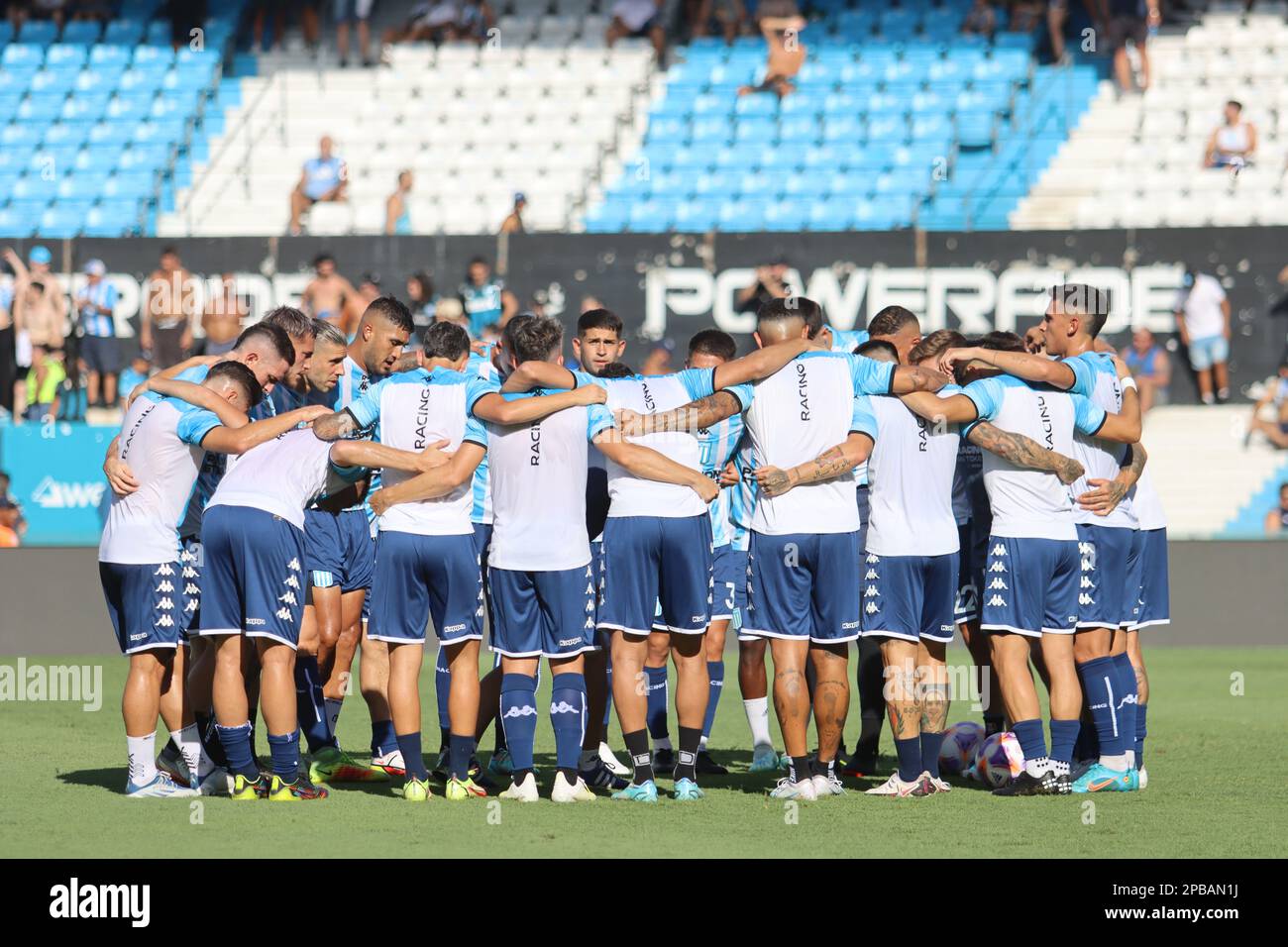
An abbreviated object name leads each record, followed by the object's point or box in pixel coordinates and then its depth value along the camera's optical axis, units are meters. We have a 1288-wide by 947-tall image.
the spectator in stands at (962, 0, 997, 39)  24.45
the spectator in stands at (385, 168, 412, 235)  22.45
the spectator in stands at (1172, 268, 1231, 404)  20.08
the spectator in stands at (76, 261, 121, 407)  20.94
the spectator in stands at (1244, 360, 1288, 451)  20.06
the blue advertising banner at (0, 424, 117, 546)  19.97
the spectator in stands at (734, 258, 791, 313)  20.14
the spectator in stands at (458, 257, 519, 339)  17.72
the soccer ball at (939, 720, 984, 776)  9.98
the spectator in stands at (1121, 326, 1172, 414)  20.14
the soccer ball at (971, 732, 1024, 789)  9.49
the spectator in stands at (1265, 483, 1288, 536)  19.25
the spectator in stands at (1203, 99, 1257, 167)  21.92
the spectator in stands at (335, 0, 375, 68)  25.95
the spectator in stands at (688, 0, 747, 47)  25.30
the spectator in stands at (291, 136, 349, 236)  23.39
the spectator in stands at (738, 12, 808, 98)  24.25
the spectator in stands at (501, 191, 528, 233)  21.59
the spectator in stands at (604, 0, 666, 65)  25.53
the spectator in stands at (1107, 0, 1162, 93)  23.48
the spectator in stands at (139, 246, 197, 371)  20.88
